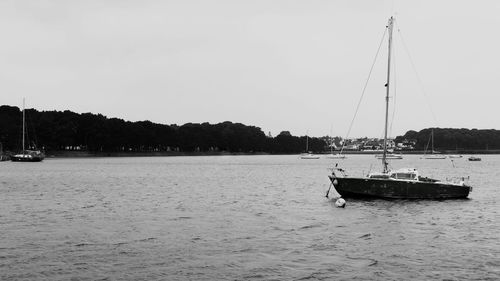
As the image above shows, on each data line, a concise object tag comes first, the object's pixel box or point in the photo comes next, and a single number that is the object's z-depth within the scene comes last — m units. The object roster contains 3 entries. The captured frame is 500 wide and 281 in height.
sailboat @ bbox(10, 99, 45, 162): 189.38
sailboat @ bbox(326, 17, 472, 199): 54.38
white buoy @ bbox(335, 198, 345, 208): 51.83
